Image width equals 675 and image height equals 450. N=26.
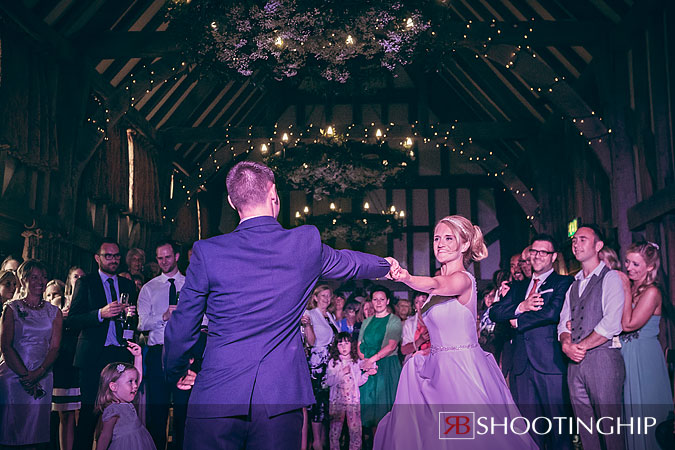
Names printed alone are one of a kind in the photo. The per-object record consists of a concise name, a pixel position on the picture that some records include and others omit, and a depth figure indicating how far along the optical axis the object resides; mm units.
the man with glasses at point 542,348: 4629
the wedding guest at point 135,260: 7059
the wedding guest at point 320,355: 6109
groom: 2135
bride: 2975
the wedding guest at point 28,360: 4848
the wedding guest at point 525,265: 6096
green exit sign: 10711
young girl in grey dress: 3961
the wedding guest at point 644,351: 4375
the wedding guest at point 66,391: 5234
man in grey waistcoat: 4336
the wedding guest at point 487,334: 6328
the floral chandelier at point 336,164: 9180
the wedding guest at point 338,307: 8445
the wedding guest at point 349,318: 8106
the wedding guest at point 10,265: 6639
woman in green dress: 6191
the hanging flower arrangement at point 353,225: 10500
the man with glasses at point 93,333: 4918
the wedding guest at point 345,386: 6070
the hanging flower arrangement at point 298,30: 5961
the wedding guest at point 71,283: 5932
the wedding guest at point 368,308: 7566
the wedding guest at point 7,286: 5914
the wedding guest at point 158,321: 4914
